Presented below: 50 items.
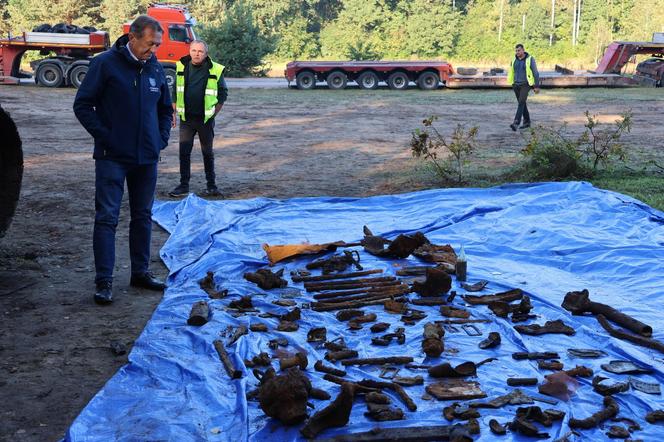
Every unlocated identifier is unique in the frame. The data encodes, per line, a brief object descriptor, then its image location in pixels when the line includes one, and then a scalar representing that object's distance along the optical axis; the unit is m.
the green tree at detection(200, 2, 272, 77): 35.06
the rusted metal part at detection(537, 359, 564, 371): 4.85
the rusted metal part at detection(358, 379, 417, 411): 4.43
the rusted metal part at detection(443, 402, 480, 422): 4.18
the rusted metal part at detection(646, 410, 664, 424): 4.20
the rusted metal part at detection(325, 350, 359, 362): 5.02
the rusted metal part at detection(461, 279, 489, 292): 6.43
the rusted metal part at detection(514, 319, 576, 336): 5.46
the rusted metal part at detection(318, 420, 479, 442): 3.93
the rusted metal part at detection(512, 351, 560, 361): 5.04
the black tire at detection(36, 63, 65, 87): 26.19
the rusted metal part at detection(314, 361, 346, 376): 4.79
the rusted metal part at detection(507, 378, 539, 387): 4.64
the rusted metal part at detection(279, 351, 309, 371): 4.84
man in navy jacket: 6.07
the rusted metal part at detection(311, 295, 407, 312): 5.96
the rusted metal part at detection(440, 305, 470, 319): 5.79
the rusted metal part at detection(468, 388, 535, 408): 4.33
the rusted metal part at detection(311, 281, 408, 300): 6.27
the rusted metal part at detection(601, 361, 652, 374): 4.84
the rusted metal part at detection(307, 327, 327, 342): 5.36
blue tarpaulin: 4.27
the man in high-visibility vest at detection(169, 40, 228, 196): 9.83
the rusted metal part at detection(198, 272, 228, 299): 6.29
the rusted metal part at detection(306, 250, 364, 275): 6.92
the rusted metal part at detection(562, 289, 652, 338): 5.44
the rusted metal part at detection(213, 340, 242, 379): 4.76
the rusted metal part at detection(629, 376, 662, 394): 4.57
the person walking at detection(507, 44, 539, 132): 16.77
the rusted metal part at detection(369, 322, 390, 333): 5.50
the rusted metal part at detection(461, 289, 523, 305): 6.08
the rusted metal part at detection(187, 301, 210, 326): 5.62
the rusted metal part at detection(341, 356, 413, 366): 4.95
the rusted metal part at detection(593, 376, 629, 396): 4.52
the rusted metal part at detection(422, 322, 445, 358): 5.02
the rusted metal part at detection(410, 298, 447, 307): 6.03
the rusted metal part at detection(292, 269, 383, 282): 6.66
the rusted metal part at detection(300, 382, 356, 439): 4.00
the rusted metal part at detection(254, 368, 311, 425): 4.07
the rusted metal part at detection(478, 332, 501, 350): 5.23
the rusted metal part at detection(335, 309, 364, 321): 5.75
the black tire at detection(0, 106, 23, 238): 6.74
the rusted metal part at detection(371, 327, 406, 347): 5.29
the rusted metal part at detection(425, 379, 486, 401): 4.43
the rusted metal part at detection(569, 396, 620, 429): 4.14
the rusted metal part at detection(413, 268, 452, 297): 6.13
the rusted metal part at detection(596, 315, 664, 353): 5.19
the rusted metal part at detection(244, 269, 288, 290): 6.44
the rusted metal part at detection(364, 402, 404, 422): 4.17
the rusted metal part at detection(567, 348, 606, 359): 5.09
